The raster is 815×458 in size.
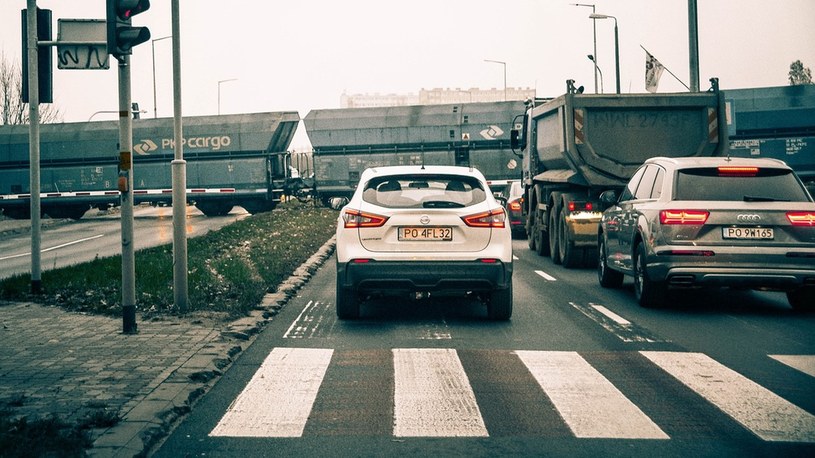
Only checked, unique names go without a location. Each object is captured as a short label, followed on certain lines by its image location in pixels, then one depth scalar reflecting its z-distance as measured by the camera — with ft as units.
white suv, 33.27
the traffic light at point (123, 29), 29.55
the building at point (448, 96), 583.58
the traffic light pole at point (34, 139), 41.16
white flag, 95.35
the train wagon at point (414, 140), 141.08
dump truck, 53.72
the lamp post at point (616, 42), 123.36
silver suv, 35.19
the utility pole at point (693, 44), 76.69
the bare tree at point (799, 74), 339.98
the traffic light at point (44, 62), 42.52
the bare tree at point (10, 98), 205.98
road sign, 37.68
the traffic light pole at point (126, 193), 30.07
